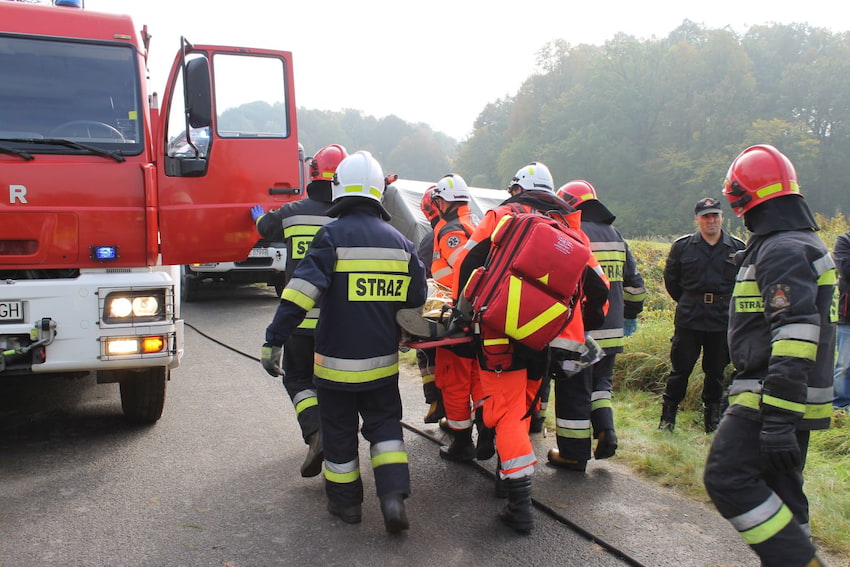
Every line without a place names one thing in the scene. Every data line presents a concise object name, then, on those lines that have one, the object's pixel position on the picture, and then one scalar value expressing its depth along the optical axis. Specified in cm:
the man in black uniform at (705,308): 515
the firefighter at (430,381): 520
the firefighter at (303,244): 430
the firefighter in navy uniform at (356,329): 350
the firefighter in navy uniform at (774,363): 254
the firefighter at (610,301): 457
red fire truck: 411
